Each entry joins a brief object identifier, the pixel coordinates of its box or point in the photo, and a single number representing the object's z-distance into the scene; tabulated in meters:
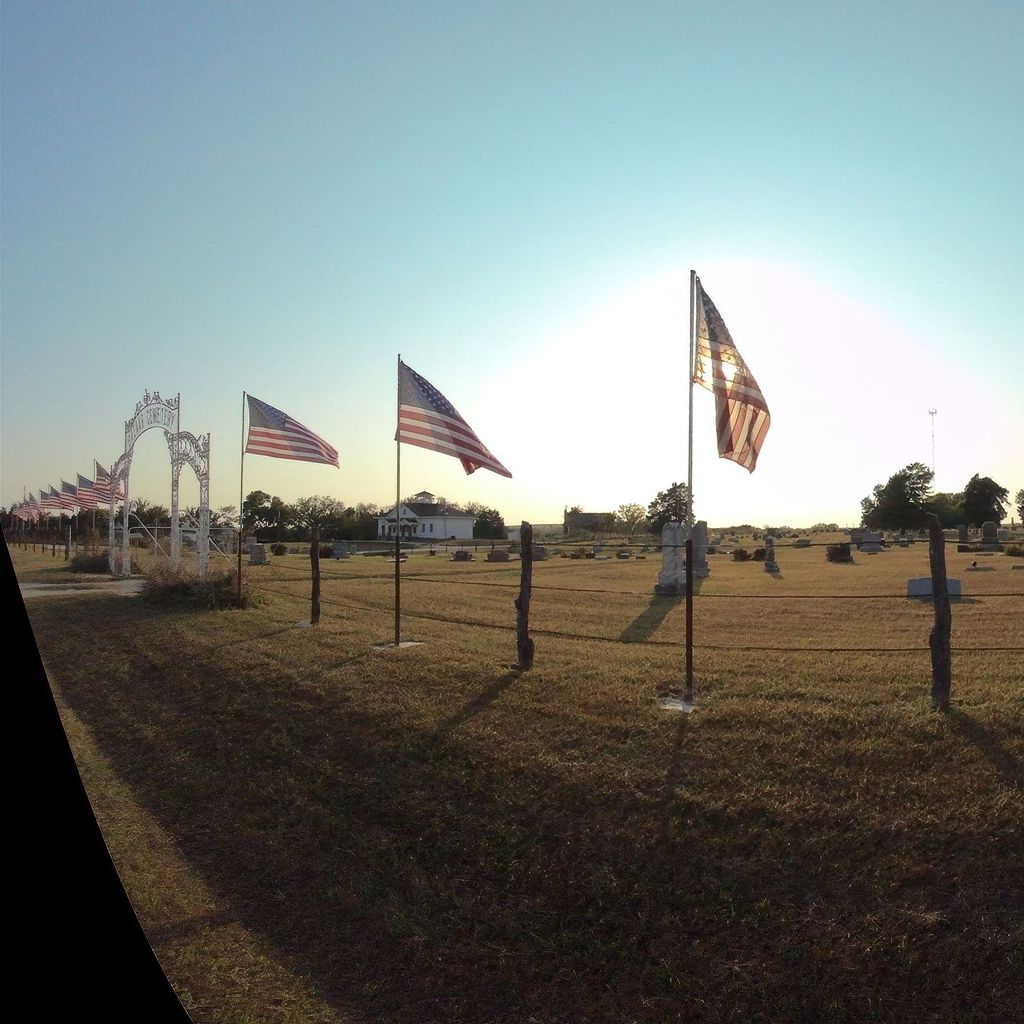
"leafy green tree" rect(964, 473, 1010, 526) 71.44
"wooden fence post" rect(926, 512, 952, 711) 7.24
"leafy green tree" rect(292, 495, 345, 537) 77.62
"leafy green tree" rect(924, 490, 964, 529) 72.94
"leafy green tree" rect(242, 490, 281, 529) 73.75
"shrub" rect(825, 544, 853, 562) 31.48
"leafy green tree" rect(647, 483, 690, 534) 74.19
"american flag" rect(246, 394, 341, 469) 16.14
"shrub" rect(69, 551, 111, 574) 30.20
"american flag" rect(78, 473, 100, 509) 31.38
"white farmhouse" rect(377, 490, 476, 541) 89.62
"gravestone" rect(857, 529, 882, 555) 37.41
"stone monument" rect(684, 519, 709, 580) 24.12
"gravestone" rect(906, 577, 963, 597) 15.78
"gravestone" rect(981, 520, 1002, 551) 36.79
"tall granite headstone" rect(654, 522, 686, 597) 20.08
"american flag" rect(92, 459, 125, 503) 30.15
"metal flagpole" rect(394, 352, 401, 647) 11.88
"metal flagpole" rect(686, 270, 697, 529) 10.85
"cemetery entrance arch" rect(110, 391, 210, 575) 21.97
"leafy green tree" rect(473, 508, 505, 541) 89.12
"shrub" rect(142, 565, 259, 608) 17.11
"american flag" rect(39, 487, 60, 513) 39.16
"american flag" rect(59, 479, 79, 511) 35.73
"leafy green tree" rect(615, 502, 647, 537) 95.69
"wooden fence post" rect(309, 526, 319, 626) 14.69
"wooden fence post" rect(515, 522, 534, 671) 9.93
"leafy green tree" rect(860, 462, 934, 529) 67.44
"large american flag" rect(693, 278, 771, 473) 10.63
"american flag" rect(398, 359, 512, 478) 11.65
